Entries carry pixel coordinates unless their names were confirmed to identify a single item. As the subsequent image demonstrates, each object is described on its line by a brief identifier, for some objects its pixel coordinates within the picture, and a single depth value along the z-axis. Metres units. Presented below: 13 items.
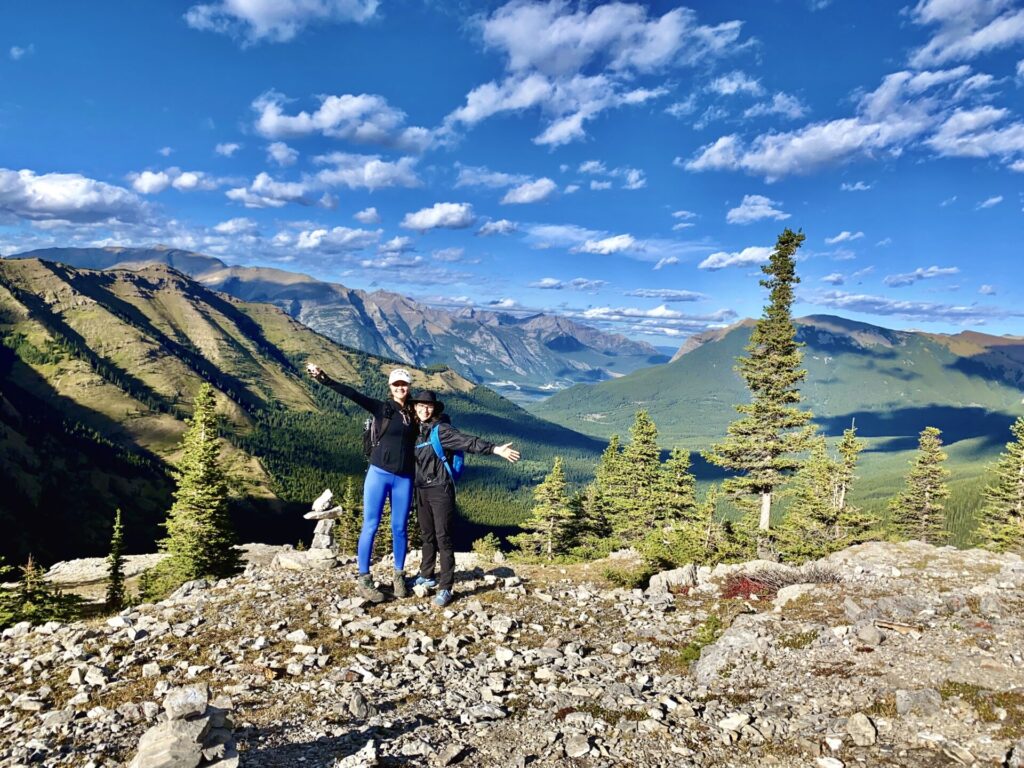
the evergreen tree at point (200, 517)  32.25
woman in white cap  11.02
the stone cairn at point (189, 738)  4.82
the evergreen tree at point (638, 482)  42.88
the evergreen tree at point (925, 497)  49.25
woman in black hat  10.92
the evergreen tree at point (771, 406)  30.50
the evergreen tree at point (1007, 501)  41.31
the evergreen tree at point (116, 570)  39.94
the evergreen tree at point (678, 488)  41.22
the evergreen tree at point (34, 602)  23.72
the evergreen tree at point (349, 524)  54.17
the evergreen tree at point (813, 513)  27.08
